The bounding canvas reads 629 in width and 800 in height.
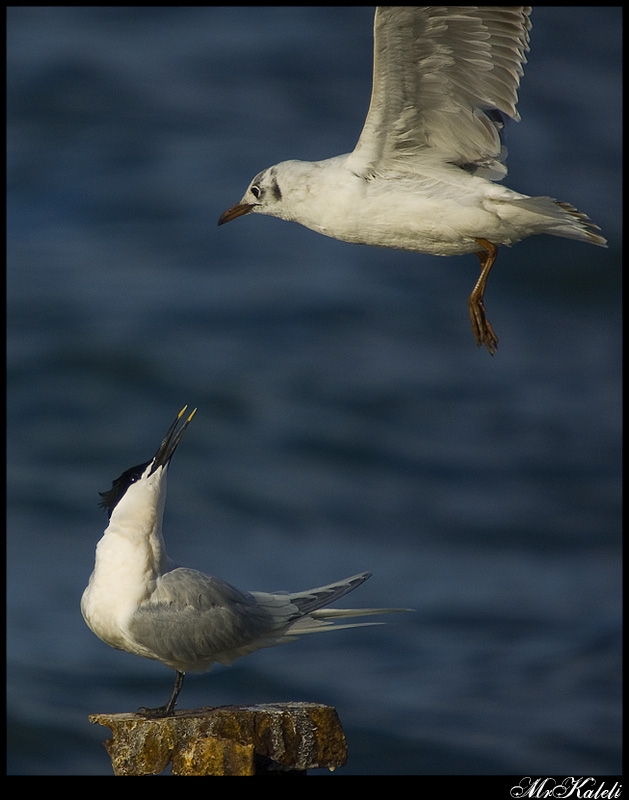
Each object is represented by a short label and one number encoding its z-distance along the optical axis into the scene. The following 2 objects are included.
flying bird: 14.45
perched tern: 14.29
